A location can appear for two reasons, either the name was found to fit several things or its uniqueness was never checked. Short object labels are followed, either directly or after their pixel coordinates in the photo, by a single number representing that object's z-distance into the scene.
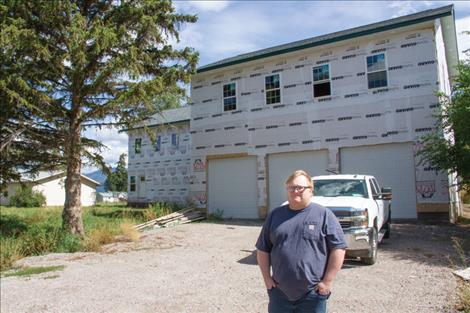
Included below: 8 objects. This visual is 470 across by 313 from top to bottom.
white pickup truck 8.55
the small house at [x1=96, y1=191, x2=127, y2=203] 57.69
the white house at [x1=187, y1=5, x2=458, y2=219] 16.30
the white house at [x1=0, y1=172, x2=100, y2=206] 47.72
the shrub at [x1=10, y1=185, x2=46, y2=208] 40.45
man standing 3.52
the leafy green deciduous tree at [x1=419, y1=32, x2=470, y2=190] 11.41
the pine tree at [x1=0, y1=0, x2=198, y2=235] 12.16
